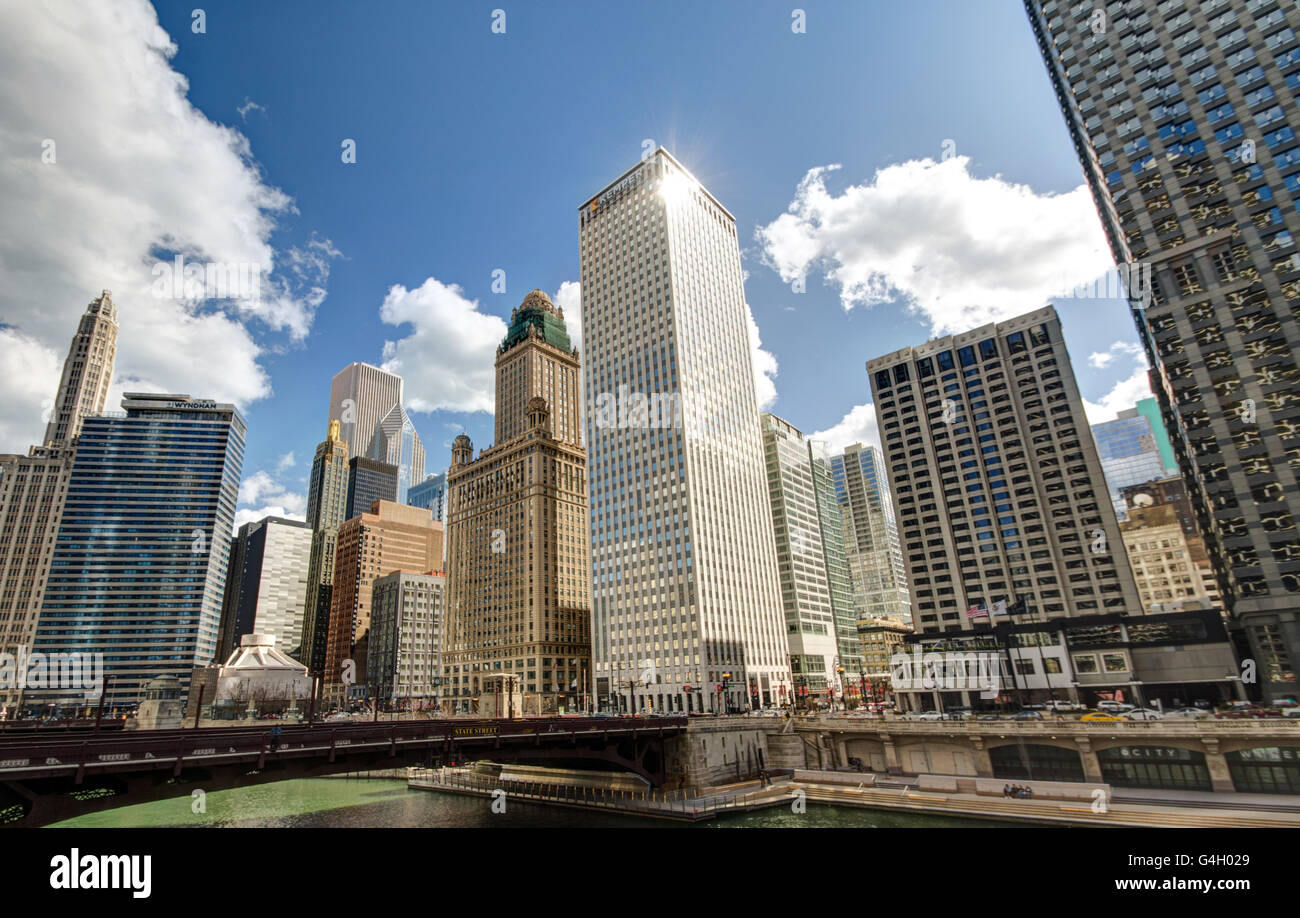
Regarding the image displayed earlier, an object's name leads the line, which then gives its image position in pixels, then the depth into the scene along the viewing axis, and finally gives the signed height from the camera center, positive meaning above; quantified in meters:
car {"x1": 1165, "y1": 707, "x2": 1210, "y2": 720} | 61.75 -7.12
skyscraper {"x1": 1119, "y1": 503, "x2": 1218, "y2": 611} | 173.38 +20.63
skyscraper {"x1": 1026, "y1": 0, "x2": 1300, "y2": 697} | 79.75 +52.11
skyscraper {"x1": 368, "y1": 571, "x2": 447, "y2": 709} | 188.65 +5.78
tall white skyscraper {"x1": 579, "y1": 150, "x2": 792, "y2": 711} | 127.19 +44.29
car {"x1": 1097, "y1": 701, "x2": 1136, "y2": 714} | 80.61 -7.51
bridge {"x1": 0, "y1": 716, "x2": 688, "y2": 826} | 27.05 -2.47
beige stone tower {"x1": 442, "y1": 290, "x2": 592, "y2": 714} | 152.75 +30.08
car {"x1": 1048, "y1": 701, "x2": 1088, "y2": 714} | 90.69 -8.24
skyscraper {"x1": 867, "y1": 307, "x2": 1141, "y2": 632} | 116.81 +31.85
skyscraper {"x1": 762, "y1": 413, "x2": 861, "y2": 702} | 159.38 +25.14
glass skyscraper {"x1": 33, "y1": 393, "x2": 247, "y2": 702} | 191.88 +29.60
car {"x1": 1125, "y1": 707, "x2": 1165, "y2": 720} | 65.50 -7.24
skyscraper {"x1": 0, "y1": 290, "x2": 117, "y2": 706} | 189.50 +45.90
